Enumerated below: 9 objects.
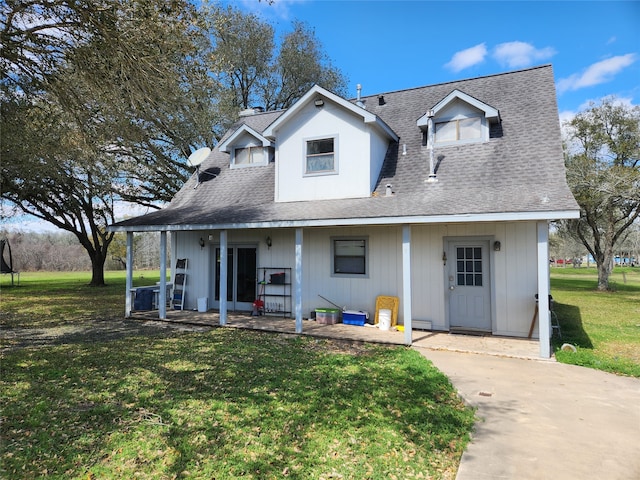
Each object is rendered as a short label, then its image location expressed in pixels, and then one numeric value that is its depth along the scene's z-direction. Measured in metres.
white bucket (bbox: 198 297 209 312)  11.66
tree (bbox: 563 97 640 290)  19.00
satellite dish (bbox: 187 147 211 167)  12.95
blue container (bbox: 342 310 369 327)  9.55
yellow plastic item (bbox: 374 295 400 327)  9.39
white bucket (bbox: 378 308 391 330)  9.11
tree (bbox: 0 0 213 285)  6.45
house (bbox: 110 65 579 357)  8.26
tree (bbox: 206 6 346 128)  23.36
